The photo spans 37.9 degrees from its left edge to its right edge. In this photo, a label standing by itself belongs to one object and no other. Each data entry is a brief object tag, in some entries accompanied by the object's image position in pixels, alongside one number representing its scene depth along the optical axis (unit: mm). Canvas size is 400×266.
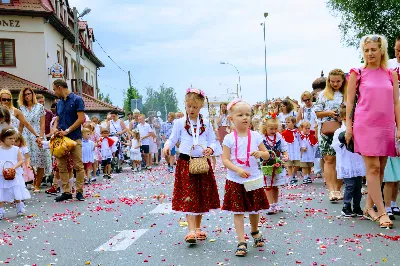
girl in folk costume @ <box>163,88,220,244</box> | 6352
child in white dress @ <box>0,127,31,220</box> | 9086
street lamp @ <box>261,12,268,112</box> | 51925
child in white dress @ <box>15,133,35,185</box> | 10422
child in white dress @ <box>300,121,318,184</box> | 12688
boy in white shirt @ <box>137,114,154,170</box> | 19734
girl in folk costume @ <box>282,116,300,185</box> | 12953
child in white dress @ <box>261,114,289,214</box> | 8094
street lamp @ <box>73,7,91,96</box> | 28981
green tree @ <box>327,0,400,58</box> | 37094
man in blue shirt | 10539
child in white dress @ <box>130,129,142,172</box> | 19203
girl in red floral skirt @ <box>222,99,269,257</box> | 5750
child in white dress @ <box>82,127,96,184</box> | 14770
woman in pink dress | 6656
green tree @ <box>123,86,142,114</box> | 77188
